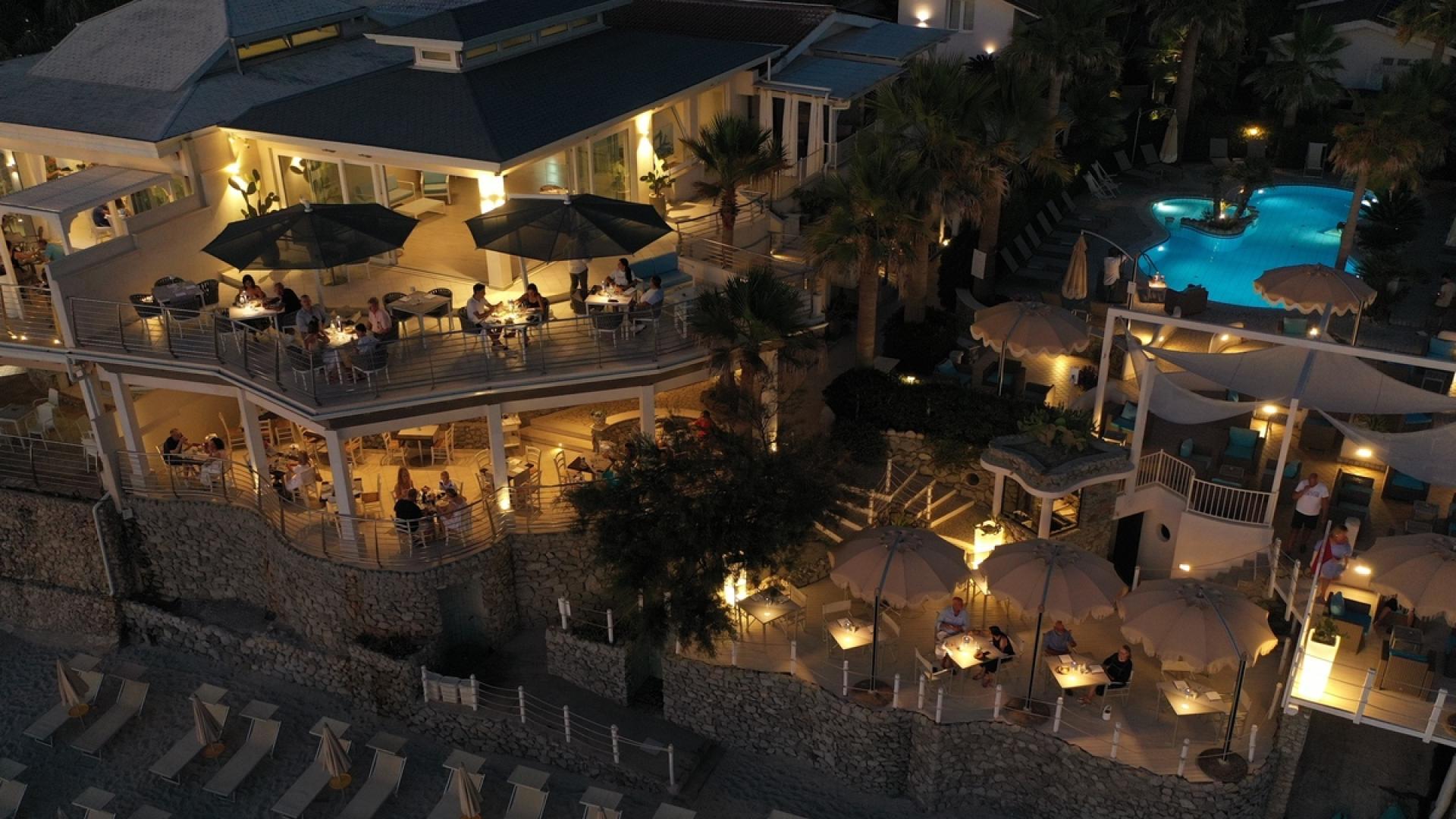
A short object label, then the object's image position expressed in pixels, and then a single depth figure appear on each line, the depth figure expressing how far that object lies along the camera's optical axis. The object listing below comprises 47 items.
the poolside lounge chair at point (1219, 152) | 44.88
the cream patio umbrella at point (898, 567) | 21.80
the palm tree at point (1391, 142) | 32.28
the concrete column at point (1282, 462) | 23.41
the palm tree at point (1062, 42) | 37.31
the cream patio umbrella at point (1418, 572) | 19.70
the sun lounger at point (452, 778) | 23.00
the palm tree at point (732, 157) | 26.72
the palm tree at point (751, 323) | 23.69
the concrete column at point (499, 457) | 24.62
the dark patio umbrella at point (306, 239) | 23.81
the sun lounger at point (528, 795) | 22.89
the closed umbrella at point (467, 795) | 22.66
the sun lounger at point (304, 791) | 23.36
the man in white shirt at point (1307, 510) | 23.34
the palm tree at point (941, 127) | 27.84
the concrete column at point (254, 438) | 25.45
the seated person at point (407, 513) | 24.67
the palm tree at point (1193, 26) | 43.12
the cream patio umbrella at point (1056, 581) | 21.14
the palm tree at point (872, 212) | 25.80
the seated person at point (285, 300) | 25.28
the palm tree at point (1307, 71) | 43.16
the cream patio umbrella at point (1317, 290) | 27.03
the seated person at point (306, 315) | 24.55
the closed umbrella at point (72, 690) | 25.77
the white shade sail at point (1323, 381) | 23.84
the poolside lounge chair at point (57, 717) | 25.62
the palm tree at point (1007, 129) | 28.50
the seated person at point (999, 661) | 22.56
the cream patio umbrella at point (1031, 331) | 26.25
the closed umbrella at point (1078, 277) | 30.78
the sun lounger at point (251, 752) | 24.03
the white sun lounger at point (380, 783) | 23.31
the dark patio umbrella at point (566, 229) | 23.91
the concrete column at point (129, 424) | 26.20
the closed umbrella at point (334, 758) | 23.91
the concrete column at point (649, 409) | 25.12
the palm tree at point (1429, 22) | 39.34
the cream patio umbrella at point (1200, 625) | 19.89
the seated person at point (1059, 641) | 22.44
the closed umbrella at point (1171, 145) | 44.66
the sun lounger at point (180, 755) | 24.34
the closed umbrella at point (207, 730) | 24.80
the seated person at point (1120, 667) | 21.83
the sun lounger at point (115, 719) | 25.20
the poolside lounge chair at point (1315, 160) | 43.19
